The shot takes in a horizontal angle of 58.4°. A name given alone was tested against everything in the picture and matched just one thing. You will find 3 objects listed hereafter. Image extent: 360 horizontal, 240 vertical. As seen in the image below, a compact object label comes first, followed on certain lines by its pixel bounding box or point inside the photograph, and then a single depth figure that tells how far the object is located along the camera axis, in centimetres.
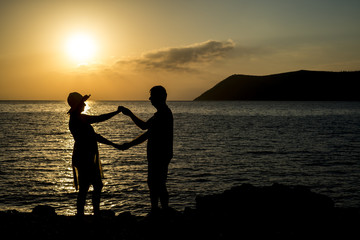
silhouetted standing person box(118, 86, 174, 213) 717
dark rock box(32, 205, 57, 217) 993
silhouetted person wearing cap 723
